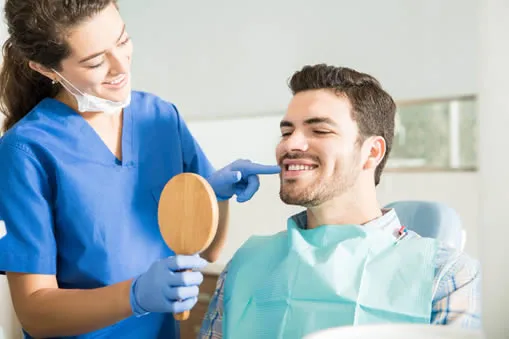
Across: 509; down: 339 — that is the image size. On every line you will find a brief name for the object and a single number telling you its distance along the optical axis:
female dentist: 1.27
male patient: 1.24
